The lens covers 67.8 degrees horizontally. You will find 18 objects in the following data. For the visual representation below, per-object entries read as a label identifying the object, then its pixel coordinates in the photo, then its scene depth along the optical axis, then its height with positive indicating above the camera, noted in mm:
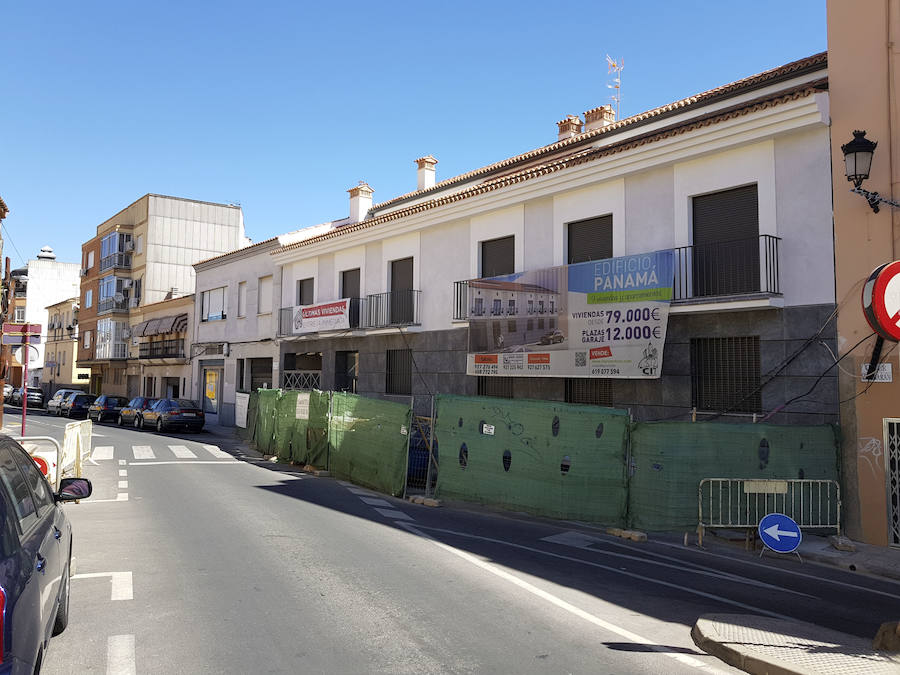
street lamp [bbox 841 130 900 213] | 9617 +3295
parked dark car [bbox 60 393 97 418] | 36219 -1590
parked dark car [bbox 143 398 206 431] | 26562 -1547
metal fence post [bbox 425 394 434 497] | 12090 -1405
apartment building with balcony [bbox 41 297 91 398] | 53531 +1971
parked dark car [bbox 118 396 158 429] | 28656 -1574
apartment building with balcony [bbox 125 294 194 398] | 35625 +1580
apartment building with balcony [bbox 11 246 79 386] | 65062 +8517
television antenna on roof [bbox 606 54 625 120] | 23031 +10512
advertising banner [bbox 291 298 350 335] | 22141 +2143
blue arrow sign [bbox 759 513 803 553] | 8211 -1818
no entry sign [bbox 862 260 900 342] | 8695 +1124
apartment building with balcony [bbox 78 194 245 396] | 42312 +7645
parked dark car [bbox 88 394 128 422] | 32625 -1552
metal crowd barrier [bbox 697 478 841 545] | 9016 -1591
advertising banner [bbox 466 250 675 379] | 13227 +1395
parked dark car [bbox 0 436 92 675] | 2721 -929
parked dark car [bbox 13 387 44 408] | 46112 -1634
